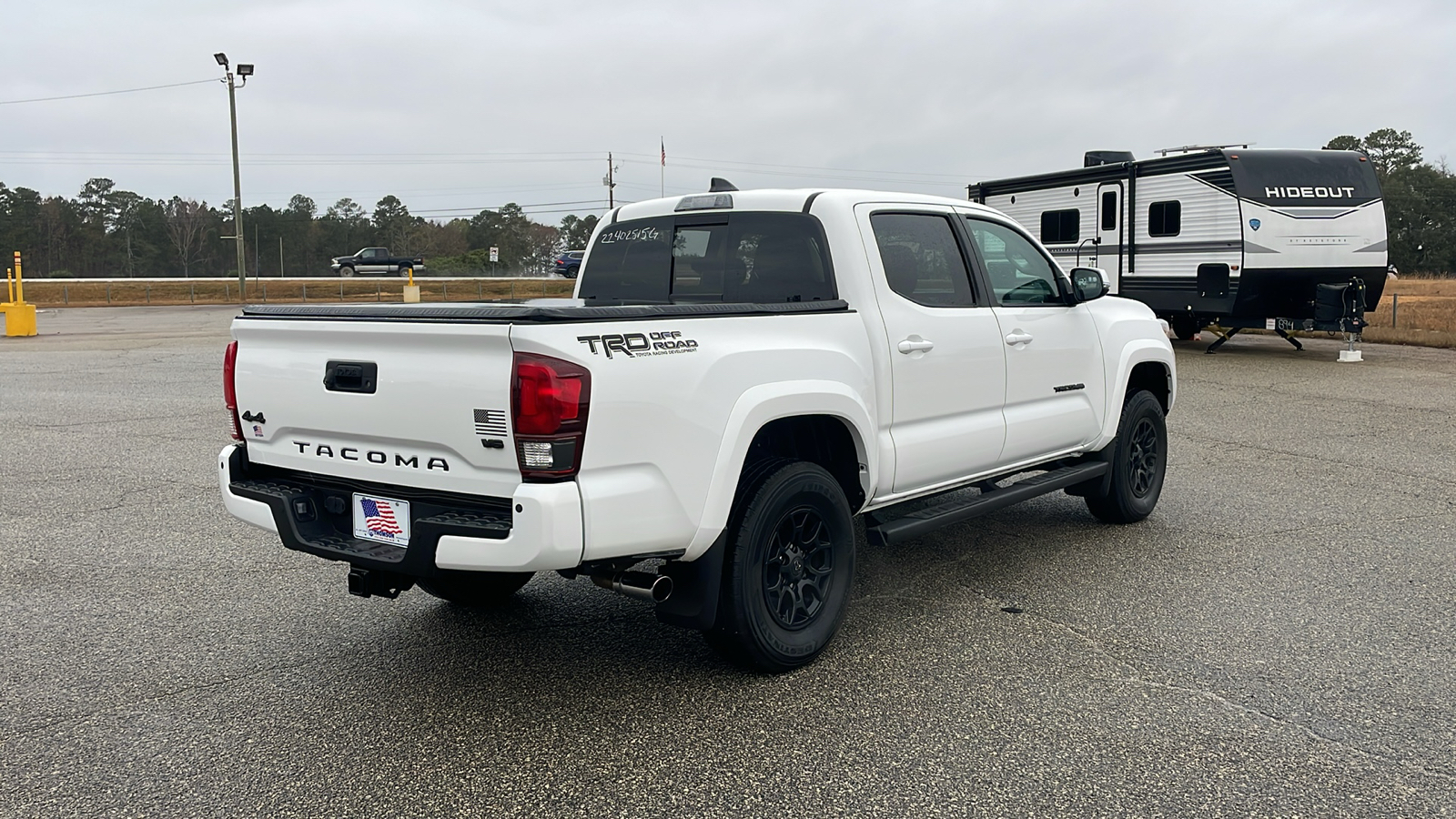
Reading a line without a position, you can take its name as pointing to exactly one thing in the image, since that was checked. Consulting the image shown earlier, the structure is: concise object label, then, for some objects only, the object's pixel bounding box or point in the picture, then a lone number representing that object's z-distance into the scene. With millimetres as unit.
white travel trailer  16281
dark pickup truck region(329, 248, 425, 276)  58938
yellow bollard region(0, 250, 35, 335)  24719
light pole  38969
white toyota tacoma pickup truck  3518
